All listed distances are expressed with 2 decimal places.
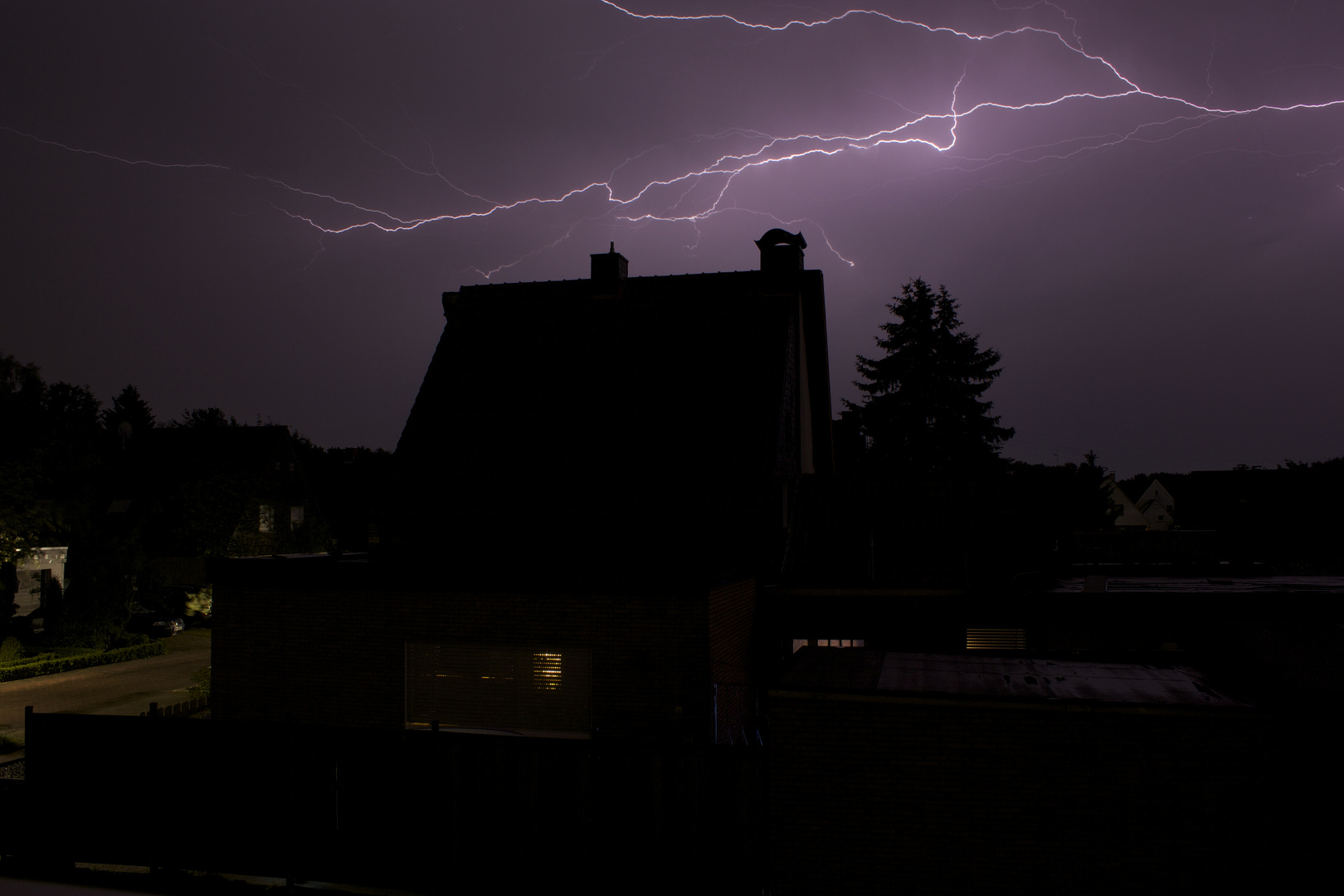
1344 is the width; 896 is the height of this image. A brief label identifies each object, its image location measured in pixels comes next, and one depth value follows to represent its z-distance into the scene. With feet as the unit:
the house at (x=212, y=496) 97.02
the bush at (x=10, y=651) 68.34
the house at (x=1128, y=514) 236.22
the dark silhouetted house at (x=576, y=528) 37.63
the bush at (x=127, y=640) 79.21
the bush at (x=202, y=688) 51.70
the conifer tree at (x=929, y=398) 138.72
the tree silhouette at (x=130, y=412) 268.21
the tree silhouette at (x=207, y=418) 246.94
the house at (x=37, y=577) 103.65
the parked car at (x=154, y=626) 92.84
